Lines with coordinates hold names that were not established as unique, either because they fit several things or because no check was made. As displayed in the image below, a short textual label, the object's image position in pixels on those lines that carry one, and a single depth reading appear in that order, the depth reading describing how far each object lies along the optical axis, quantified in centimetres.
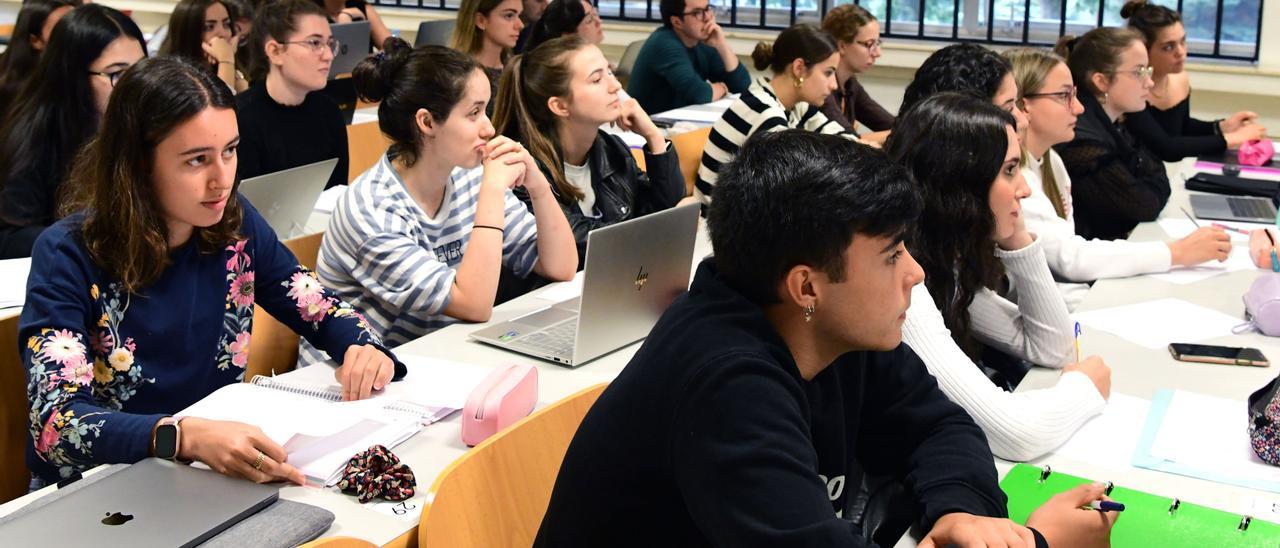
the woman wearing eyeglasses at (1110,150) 349
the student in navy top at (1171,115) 442
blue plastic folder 164
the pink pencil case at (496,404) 173
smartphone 213
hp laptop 205
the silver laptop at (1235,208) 340
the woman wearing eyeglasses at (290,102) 359
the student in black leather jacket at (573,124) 308
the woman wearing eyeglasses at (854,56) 536
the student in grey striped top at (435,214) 235
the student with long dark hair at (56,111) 280
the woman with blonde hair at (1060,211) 278
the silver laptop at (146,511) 137
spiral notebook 167
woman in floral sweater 163
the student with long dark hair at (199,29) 431
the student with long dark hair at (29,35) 348
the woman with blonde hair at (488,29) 488
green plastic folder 146
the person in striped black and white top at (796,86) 384
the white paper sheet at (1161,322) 229
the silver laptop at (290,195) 268
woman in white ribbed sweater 173
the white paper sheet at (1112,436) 173
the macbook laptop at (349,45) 514
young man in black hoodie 118
